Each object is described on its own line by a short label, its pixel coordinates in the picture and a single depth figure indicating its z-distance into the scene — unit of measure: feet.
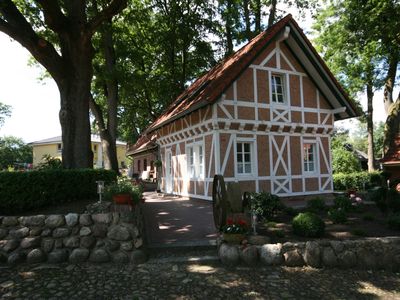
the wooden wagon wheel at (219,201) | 21.36
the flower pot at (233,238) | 20.13
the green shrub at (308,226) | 21.67
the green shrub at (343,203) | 30.91
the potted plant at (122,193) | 21.21
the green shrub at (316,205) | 31.01
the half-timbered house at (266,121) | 39.27
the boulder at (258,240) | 20.29
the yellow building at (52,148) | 137.39
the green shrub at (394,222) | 23.70
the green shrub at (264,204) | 26.45
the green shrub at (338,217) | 25.49
